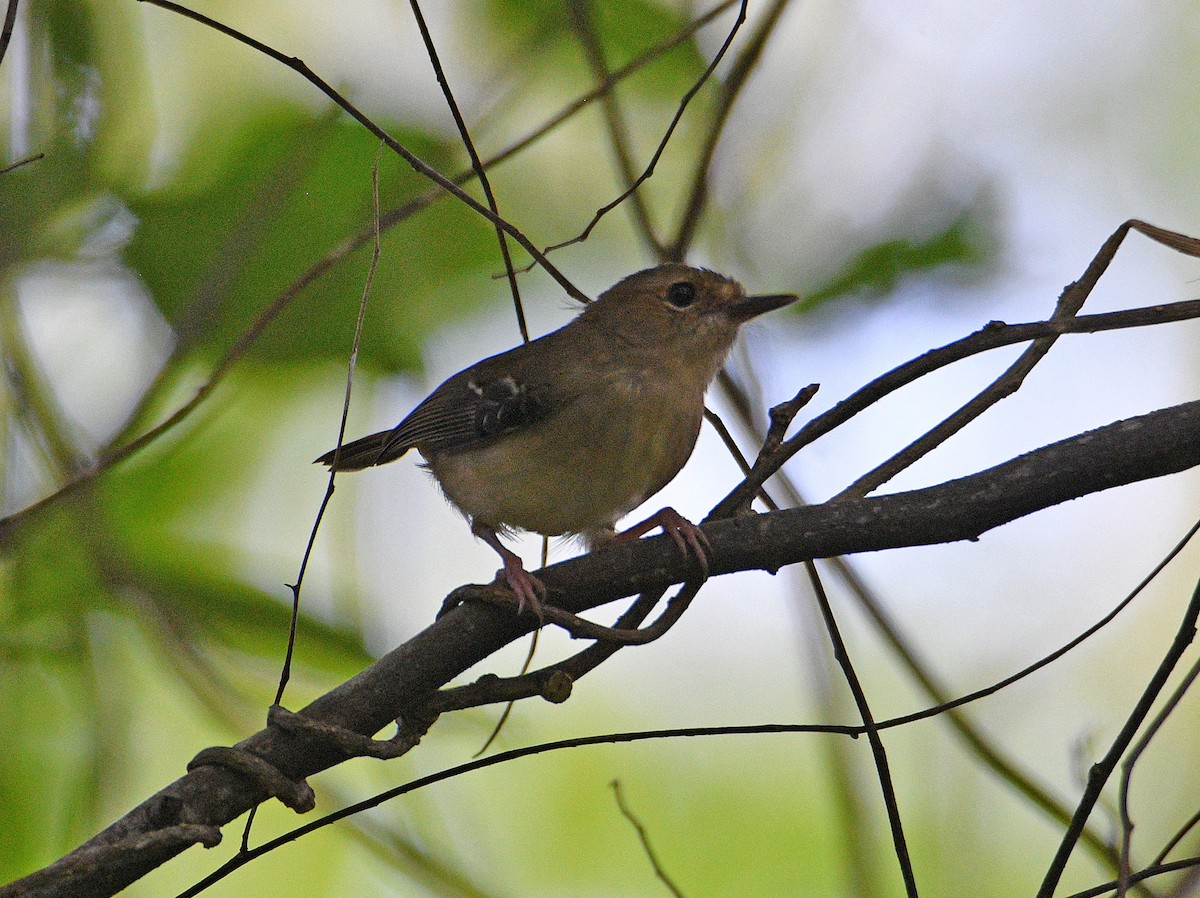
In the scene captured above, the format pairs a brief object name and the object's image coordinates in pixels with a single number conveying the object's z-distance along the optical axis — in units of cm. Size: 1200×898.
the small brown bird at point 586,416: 678
